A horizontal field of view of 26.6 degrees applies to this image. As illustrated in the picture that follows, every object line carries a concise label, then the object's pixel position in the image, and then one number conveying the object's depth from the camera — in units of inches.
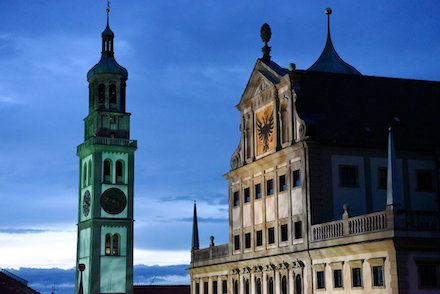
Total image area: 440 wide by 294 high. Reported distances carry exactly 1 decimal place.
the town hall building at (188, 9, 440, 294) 2129.7
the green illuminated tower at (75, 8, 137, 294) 4557.1
